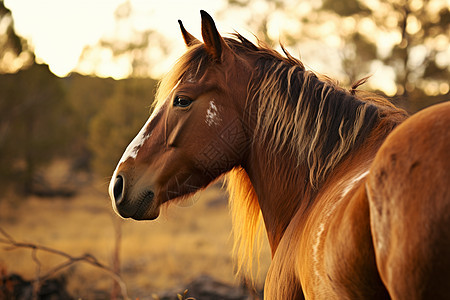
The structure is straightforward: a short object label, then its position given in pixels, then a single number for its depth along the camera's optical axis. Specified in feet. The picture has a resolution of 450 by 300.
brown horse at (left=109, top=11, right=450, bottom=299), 17.82
